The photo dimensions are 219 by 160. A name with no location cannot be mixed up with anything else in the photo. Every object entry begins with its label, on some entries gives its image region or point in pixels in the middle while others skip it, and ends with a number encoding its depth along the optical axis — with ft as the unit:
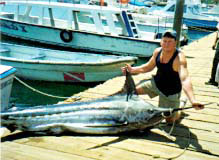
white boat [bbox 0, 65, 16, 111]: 17.38
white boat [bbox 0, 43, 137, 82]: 28.07
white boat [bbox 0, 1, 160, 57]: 41.24
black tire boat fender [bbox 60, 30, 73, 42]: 44.32
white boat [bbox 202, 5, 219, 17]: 107.14
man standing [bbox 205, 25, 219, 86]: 19.57
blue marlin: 10.91
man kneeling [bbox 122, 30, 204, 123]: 10.78
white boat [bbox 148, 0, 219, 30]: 81.92
